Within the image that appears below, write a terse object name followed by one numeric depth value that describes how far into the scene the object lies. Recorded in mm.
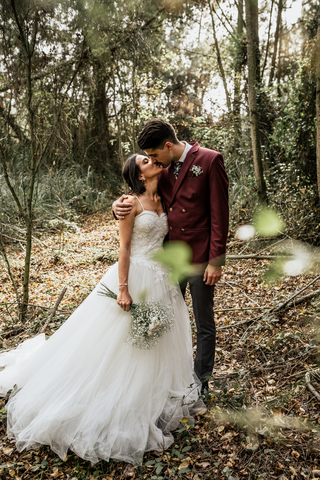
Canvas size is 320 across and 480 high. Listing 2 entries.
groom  2418
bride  2244
